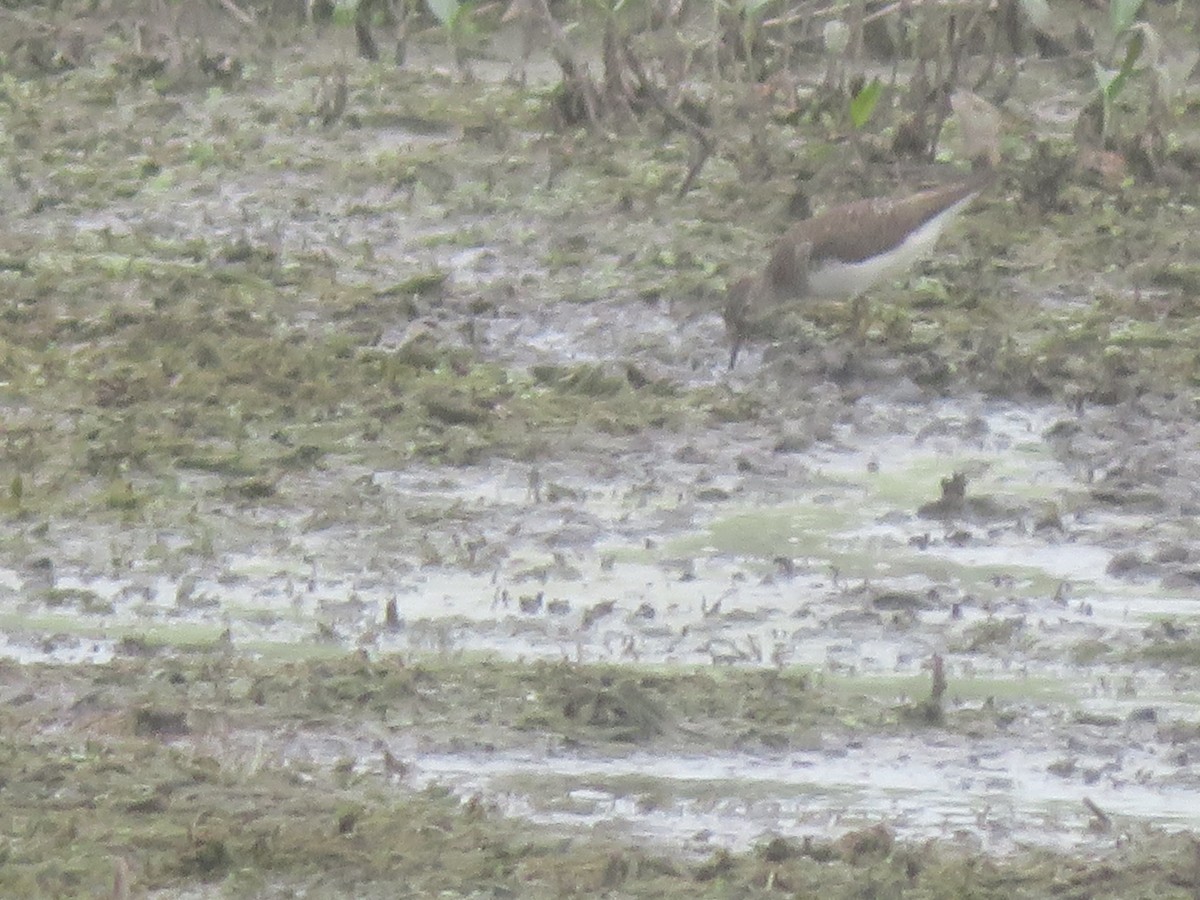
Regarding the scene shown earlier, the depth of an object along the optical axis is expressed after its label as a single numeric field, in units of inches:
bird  660.7
